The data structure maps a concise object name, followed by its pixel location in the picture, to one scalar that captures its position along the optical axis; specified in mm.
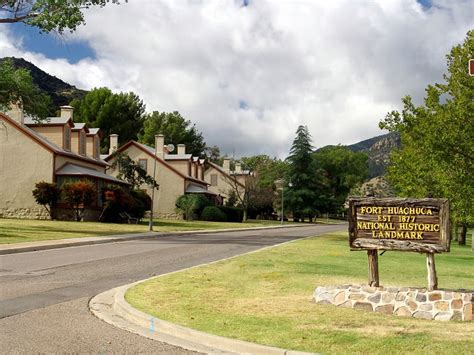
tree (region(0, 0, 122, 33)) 29875
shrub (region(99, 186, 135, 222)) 44469
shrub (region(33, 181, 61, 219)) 42594
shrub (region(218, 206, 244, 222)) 64844
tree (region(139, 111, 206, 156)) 91781
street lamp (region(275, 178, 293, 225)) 81488
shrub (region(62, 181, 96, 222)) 42344
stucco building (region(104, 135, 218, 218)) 62594
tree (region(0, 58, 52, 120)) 31828
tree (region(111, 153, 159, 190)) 51938
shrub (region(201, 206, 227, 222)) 61125
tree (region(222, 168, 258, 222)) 77625
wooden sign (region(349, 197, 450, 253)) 10086
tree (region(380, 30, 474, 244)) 26312
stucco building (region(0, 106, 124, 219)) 43969
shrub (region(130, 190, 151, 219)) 49234
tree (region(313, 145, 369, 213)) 122312
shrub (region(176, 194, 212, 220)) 60156
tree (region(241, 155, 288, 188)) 83394
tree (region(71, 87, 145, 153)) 86312
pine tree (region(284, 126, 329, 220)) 80062
